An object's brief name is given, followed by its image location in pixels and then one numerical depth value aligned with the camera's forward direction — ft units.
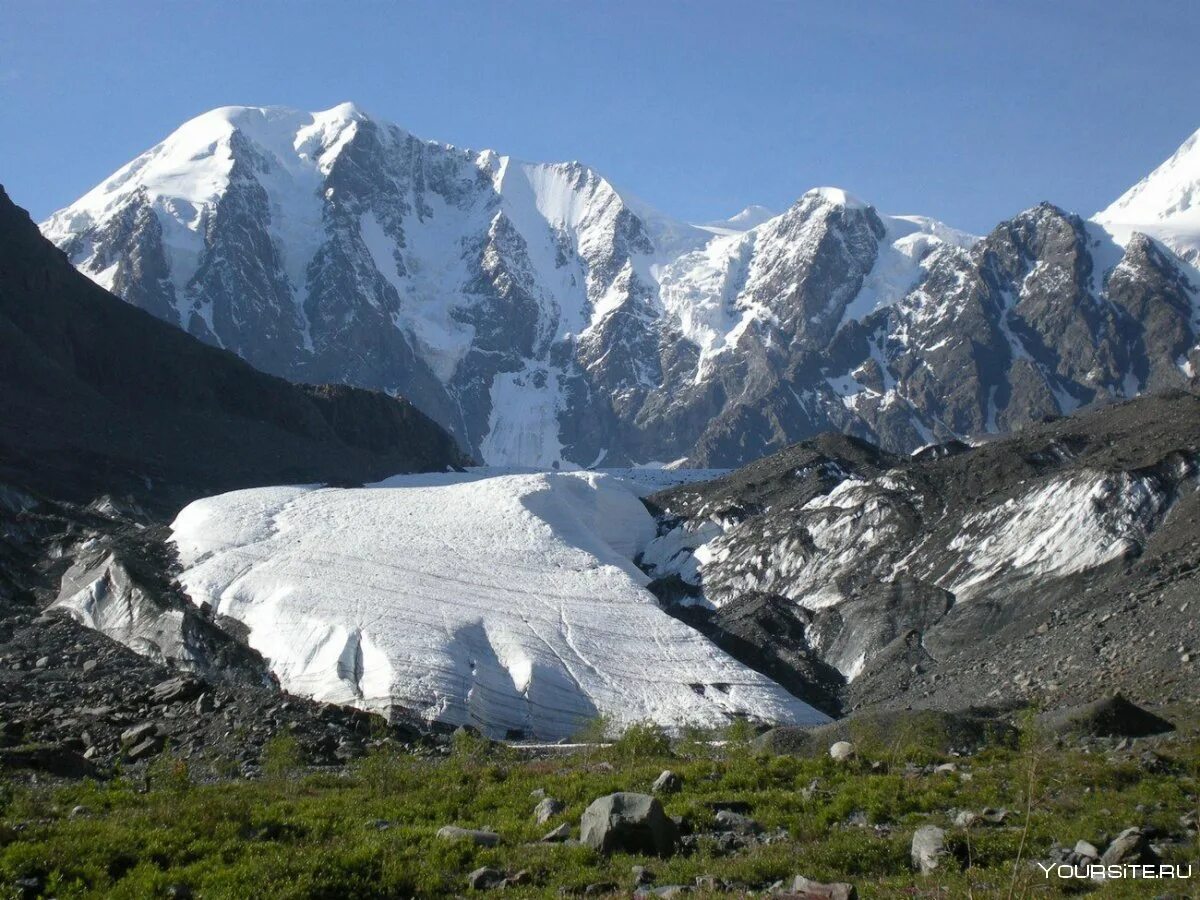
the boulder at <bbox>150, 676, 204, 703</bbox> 128.67
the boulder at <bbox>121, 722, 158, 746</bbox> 112.47
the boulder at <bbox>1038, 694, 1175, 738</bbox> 100.12
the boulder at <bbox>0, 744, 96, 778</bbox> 93.45
